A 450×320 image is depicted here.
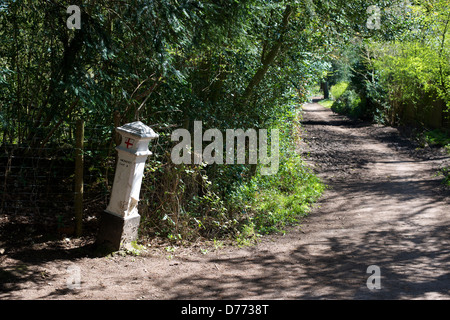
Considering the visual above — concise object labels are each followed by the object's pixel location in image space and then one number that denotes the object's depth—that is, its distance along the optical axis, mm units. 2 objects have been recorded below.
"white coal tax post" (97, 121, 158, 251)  5746
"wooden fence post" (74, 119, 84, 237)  6094
